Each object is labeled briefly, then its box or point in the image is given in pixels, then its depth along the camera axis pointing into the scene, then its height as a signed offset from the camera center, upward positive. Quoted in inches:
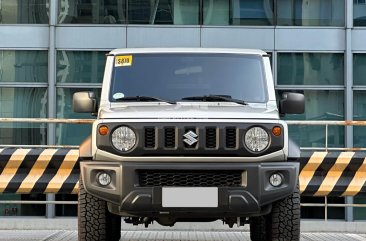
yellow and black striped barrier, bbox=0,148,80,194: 343.0 -27.3
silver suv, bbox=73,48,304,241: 225.8 -16.8
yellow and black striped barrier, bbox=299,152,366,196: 346.9 -29.3
